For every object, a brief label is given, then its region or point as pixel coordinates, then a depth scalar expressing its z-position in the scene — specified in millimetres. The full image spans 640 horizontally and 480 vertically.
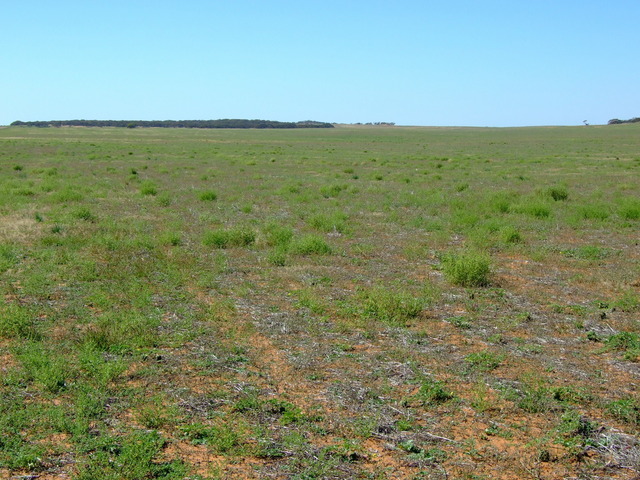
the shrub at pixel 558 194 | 19906
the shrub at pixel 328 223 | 14453
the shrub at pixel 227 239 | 12422
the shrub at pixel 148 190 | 21328
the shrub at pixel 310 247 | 11797
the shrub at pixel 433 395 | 5555
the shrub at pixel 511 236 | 12922
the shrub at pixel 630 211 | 15547
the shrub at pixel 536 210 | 16344
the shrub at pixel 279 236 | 12539
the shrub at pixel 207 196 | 19891
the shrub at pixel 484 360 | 6336
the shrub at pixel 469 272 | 9570
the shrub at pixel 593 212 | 15608
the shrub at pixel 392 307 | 7848
